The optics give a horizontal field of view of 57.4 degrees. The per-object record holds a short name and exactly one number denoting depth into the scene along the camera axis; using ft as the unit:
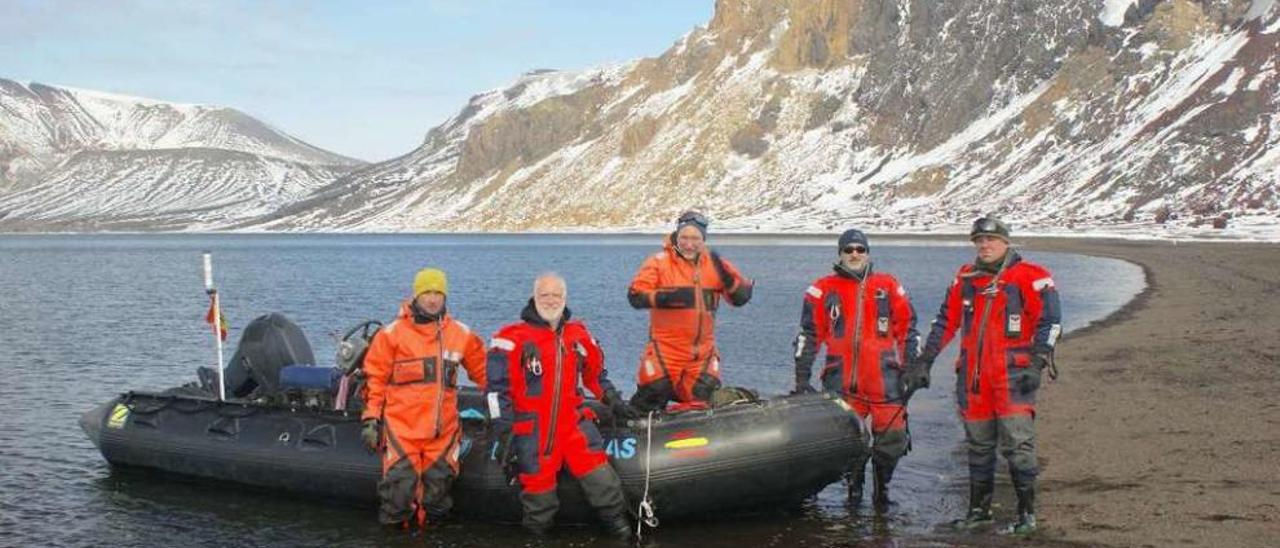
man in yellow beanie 31.78
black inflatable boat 32.24
